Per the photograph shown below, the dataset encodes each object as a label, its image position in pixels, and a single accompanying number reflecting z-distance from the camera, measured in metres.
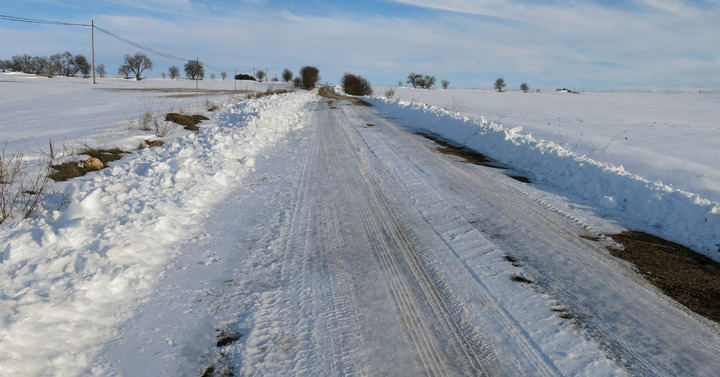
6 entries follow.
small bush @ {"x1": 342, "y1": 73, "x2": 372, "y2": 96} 63.69
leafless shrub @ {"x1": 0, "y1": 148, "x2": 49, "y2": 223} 4.47
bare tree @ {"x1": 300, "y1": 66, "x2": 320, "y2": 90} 85.81
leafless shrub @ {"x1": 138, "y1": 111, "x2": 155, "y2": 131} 11.73
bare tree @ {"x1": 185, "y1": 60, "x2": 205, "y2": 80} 122.97
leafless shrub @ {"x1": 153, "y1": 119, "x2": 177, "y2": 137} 10.95
